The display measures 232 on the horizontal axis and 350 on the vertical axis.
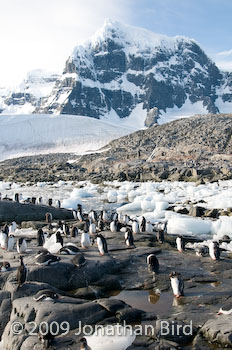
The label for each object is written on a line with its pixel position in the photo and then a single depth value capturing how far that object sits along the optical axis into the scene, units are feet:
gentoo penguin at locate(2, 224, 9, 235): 32.75
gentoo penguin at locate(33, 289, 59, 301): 18.15
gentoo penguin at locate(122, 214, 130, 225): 44.98
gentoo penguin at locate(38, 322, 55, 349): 15.05
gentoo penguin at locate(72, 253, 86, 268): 23.07
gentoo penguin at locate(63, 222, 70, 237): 36.99
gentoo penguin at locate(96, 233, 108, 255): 26.55
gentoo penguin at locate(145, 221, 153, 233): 38.91
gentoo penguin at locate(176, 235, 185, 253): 29.17
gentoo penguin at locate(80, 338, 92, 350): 14.02
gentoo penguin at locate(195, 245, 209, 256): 28.37
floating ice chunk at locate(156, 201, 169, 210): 57.03
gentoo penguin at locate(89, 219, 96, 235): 35.55
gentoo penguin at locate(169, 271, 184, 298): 20.39
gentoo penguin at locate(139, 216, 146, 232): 38.63
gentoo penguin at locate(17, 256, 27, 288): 20.17
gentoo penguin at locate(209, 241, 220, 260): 26.32
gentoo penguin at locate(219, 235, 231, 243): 35.02
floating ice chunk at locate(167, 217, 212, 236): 40.16
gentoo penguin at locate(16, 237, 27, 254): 27.94
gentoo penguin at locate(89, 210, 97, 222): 46.60
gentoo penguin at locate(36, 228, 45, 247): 31.99
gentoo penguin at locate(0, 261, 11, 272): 22.58
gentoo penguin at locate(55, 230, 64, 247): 29.11
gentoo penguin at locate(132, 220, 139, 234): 35.32
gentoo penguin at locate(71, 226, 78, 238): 34.94
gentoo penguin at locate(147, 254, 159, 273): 23.65
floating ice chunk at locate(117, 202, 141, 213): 61.72
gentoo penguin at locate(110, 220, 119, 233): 37.54
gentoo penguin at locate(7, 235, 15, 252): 30.07
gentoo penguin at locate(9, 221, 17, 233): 39.09
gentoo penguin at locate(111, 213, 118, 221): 46.74
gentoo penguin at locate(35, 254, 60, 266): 22.94
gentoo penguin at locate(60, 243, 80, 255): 26.05
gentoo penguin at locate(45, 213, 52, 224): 47.15
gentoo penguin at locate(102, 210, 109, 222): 47.20
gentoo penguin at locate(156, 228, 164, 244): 32.42
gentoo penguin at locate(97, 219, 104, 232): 39.41
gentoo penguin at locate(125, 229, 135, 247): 29.96
